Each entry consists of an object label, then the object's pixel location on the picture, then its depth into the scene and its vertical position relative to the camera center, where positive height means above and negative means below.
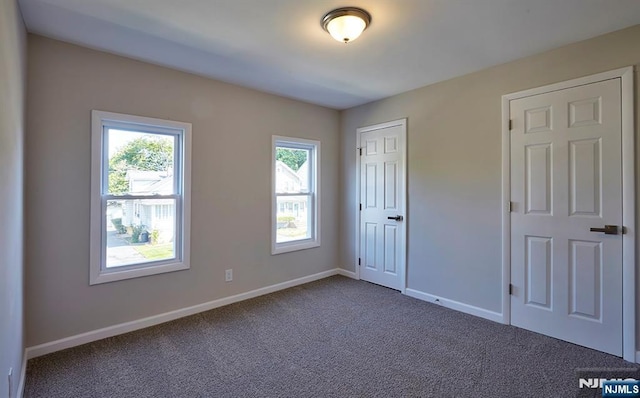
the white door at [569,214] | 2.44 -0.11
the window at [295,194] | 4.07 +0.08
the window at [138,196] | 2.71 +0.04
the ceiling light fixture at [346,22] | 2.10 +1.26
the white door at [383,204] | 3.95 -0.05
